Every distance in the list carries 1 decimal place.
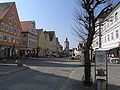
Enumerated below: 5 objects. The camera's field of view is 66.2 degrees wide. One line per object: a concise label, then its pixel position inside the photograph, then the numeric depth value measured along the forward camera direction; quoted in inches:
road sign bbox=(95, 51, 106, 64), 212.0
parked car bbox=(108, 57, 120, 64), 676.5
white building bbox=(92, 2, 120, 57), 690.5
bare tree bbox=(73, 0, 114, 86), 215.2
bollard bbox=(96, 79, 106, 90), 177.5
